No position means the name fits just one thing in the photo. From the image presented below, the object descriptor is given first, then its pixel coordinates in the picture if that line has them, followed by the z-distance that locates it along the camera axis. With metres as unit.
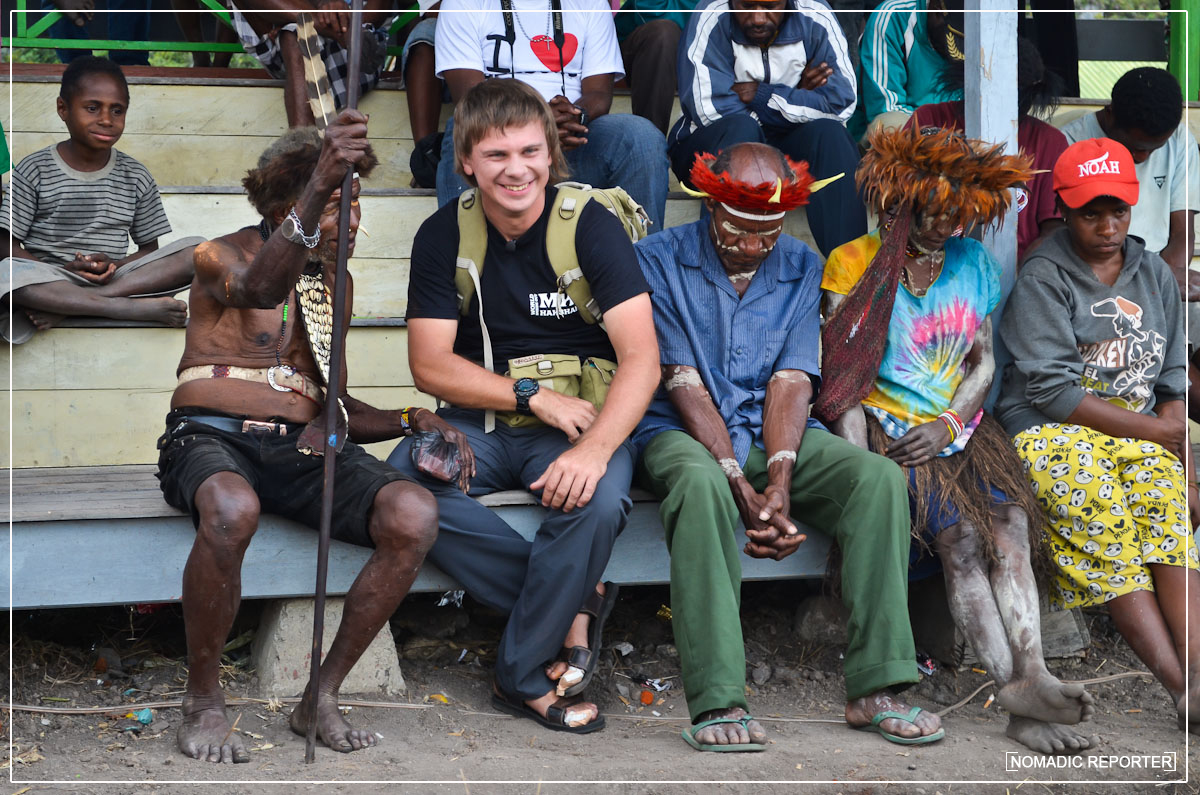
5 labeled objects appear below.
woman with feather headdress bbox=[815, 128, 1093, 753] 3.73
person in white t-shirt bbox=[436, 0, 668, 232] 4.66
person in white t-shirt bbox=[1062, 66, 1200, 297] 5.14
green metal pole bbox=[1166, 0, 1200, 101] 7.05
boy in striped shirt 4.41
